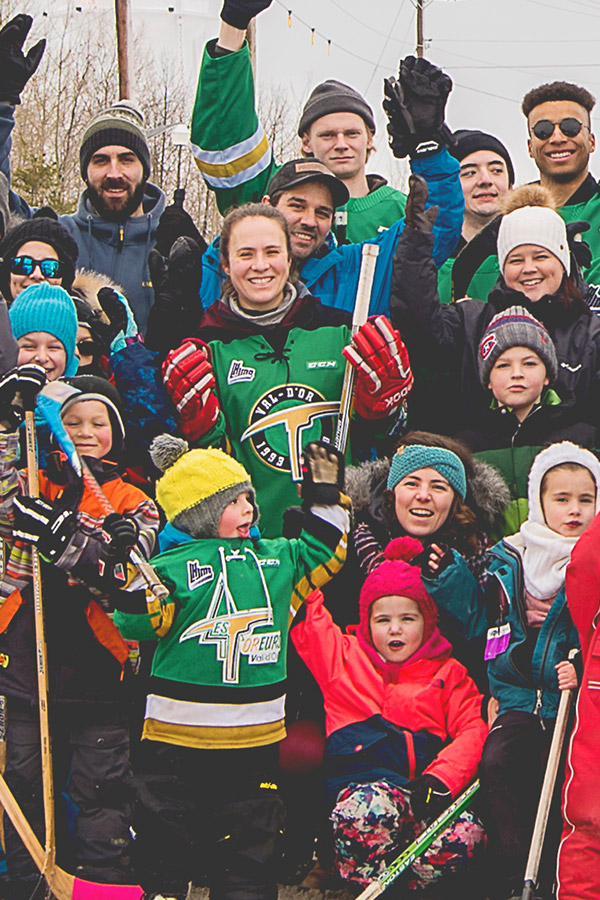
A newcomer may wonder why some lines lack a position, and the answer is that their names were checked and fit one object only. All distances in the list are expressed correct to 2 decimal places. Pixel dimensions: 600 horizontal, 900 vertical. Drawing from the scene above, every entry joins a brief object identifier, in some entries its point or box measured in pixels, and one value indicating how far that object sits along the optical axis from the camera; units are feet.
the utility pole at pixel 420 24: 165.27
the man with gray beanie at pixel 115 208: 38.42
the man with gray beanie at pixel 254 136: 32.63
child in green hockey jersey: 23.06
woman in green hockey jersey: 28.94
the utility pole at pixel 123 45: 122.31
